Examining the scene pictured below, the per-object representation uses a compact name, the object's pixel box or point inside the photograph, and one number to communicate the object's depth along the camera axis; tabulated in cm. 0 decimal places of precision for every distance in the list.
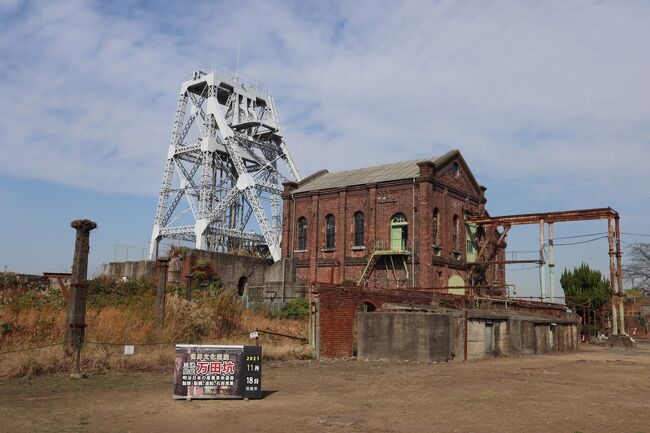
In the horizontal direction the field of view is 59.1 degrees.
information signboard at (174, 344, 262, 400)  1041
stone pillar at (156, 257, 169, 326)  1756
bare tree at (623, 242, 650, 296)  6053
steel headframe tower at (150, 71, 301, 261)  4603
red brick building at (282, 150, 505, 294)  3316
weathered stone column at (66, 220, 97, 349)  1350
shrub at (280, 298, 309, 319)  2620
